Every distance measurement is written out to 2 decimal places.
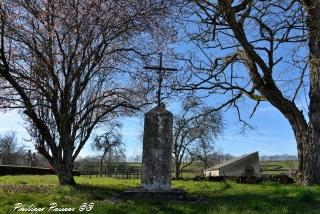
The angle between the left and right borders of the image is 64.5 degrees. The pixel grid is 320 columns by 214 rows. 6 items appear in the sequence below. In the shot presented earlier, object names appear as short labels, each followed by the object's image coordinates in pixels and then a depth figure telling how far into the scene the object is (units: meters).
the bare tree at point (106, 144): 32.67
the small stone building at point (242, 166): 22.49
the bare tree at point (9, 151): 42.05
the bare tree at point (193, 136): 24.47
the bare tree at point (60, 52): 8.56
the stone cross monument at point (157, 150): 7.24
